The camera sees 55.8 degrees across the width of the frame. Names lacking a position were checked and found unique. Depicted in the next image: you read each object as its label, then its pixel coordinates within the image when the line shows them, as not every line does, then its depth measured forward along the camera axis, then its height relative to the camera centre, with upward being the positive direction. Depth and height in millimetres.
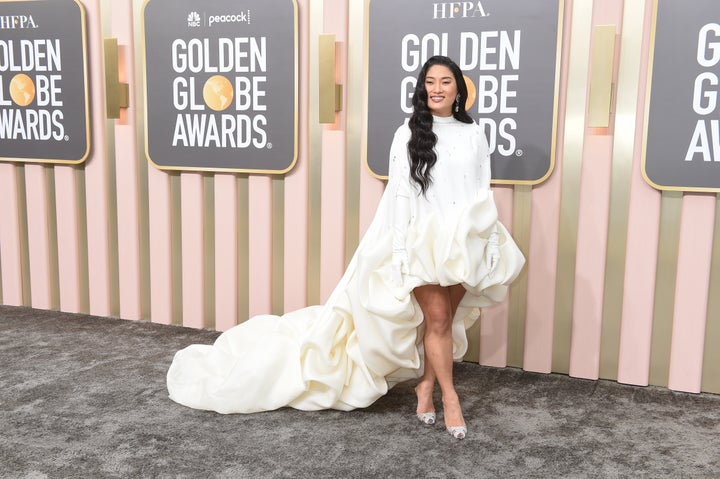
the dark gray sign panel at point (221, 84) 3879 +293
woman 2711 -635
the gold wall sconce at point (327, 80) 3699 +302
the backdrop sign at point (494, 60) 3356 +390
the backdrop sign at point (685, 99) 3100 +191
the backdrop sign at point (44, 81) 4328 +328
